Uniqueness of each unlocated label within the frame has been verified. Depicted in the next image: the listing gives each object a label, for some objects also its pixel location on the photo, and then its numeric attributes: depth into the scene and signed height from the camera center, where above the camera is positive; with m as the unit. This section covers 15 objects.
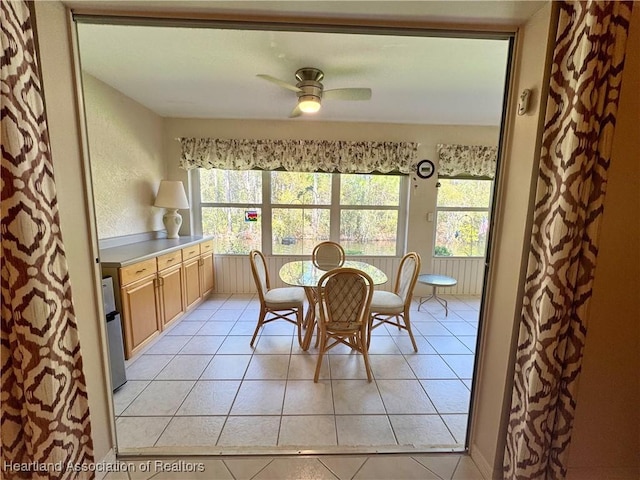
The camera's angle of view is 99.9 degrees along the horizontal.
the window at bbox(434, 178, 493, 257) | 3.82 -0.17
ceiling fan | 2.10 +0.86
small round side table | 3.27 -0.94
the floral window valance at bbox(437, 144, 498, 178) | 3.63 +0.61
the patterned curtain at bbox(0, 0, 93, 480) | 0.85 -0.31
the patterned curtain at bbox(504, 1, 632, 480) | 0.88 -0.08
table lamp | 3.21 -0.04
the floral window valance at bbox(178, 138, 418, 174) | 3.50 +0.60
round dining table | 2.18 -0.65
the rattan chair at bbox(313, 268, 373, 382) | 1.83 -0.74
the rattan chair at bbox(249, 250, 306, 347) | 2.36 -0.88
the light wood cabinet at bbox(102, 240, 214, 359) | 2.08 -0.85
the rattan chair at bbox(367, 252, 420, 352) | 2.30 -0.86
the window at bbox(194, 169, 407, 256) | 3.74 -0.13
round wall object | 3.70 +0.50
